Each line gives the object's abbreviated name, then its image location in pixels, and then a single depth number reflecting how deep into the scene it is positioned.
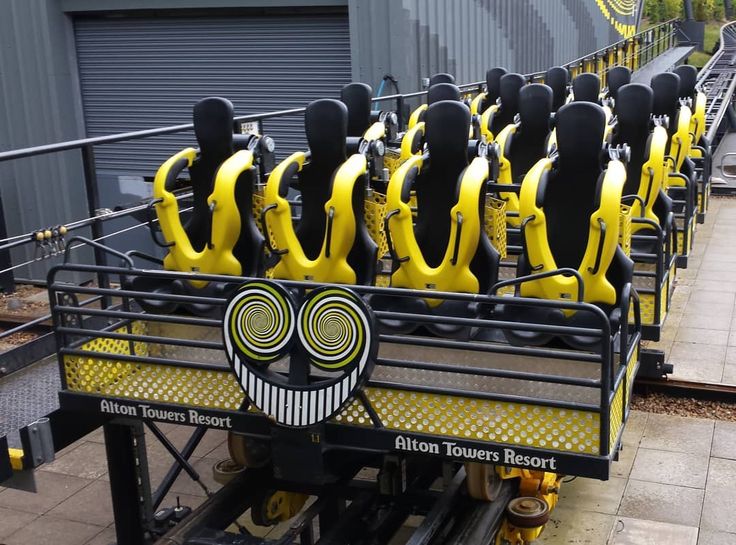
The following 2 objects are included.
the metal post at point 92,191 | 5.40
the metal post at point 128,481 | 5.05
